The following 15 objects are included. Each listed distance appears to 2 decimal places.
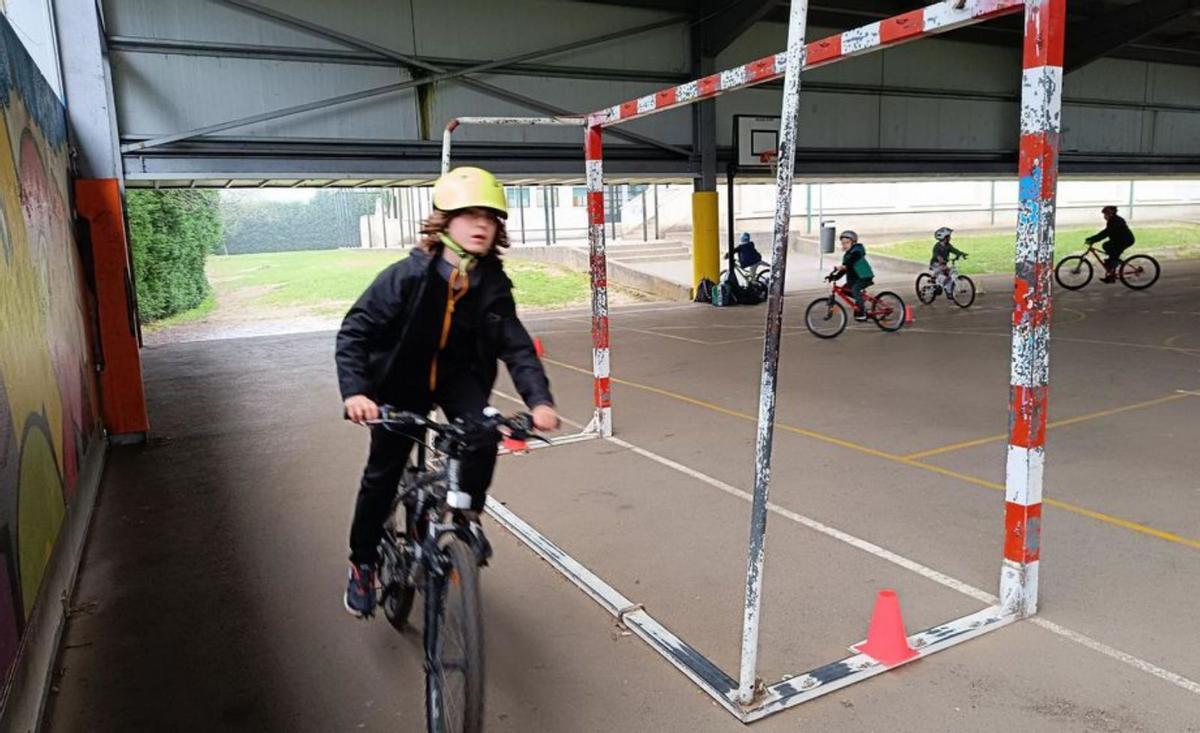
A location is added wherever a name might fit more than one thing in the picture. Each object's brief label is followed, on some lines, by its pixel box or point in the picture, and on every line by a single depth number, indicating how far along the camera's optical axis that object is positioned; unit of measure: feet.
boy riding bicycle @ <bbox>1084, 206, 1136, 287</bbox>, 49.42
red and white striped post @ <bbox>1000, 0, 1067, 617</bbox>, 9.62
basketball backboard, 53.67
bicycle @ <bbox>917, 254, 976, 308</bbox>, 45.47
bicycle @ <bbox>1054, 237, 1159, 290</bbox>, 52.08
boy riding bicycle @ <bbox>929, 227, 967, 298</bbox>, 44.91
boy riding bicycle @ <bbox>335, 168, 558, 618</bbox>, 8.34
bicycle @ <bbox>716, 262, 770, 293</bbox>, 54.39
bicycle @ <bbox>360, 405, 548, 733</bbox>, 7.32
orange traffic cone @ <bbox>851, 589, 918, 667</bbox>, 9.80
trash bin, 73.41
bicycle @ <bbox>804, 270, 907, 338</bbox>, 36.17
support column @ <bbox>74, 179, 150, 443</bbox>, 21.27
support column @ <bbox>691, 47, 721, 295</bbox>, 52.70
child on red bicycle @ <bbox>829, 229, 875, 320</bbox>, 35.35
